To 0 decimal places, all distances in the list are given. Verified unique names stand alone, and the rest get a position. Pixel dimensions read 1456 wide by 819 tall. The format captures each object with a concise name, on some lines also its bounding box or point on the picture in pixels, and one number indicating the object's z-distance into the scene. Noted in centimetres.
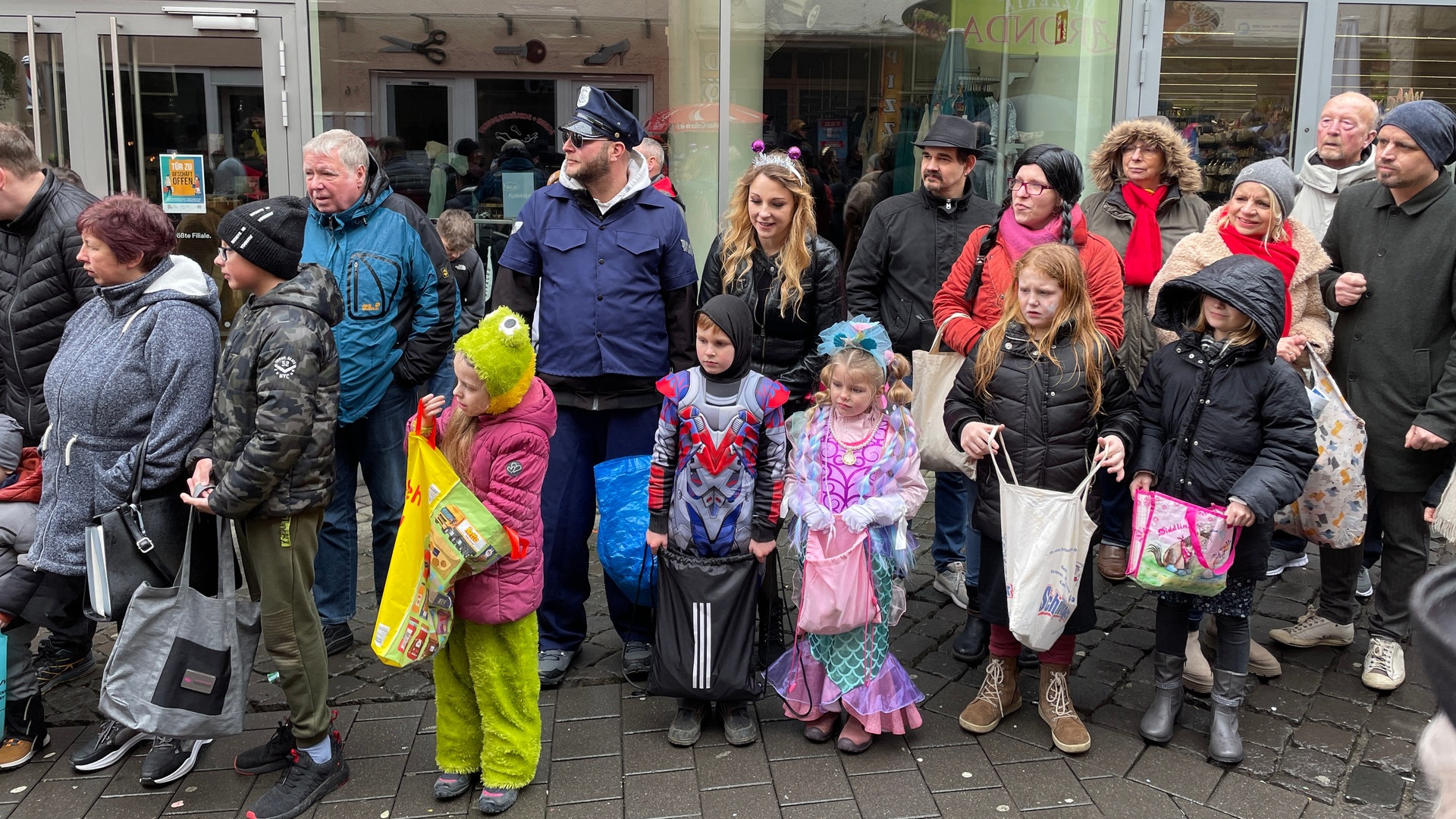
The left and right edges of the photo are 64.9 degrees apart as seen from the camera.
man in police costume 444
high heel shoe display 798
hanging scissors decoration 773
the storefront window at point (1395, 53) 772
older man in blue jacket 459
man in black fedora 494
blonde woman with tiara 440
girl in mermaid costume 393
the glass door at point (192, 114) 703
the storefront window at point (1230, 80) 769
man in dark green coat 431
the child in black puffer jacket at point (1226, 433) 376
